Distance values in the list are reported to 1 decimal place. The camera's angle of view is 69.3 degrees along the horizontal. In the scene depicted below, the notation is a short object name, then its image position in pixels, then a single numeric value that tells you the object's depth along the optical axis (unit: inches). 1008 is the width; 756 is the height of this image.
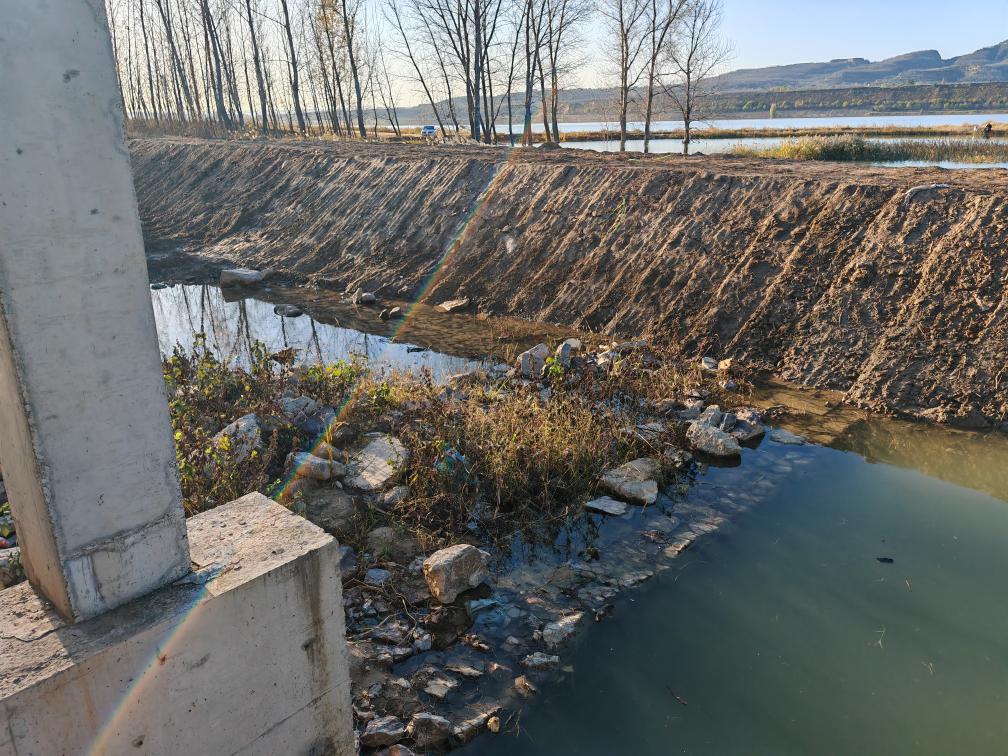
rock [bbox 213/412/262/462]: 222.6
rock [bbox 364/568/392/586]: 189.2
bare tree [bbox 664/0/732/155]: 981.2
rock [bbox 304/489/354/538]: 209.8
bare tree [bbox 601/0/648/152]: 968.3
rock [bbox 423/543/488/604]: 187.2
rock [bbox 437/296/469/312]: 486.3
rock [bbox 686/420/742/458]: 273.7
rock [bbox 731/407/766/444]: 290.2
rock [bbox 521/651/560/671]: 169.3
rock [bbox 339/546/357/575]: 192.4
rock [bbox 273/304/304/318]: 500.7
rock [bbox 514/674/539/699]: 161.6
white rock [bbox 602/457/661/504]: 240.8
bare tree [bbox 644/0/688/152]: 967.6
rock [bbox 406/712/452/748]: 146.1
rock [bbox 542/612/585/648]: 176.9
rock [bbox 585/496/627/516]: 234.8
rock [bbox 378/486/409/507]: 219.6
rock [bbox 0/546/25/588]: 162.6
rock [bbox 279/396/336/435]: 253.6
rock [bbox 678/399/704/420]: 300.7
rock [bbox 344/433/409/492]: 228.8
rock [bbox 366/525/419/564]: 201.9
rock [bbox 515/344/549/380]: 331.9
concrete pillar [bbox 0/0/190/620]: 82.4
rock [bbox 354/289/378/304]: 519.5
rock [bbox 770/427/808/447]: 291.1
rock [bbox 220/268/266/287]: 577.9
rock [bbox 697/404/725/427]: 290.2
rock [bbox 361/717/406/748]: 143.3
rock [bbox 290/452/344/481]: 227.6
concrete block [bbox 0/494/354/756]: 88.7
